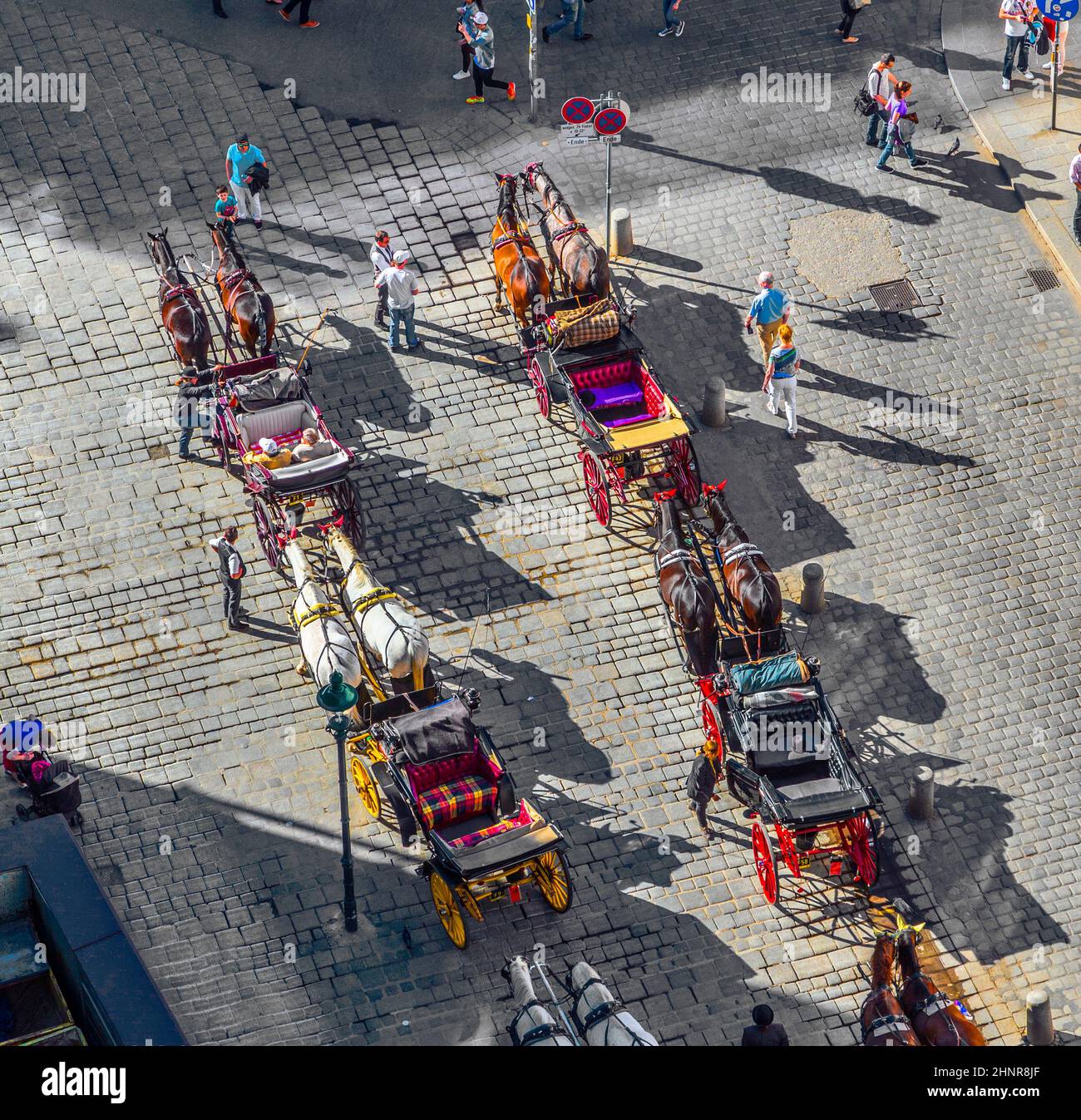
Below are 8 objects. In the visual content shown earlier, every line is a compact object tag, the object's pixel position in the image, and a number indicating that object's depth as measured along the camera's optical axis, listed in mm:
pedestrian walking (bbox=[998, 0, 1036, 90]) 33312
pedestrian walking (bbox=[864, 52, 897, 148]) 32375
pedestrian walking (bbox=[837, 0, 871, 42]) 34031
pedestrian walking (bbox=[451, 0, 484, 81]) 32594
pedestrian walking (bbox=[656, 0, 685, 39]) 34344
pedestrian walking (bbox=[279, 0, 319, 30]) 34062
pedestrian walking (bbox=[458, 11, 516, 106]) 32594
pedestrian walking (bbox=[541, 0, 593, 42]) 33969
